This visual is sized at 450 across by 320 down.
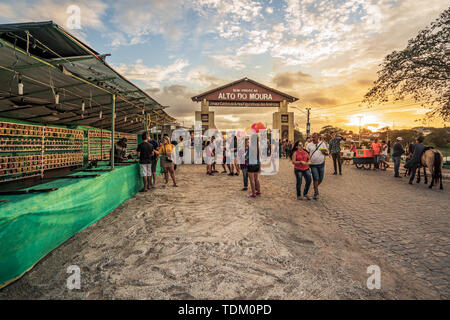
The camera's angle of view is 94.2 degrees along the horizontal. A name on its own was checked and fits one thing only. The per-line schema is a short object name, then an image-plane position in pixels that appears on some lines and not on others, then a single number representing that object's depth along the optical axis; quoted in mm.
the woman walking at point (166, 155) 8420
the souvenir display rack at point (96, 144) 13140
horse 8023
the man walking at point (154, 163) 8375
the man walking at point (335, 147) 10914
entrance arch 23891
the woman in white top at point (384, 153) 13367
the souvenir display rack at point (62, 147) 9547
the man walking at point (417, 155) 8633
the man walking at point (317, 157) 6293
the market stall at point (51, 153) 2855
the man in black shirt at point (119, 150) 8536
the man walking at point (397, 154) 10629
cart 13578
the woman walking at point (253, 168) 6512
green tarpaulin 2557
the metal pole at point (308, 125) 33031
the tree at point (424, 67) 10656
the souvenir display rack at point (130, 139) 17520
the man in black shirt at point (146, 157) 7418
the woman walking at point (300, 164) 6211
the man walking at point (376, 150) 13188
